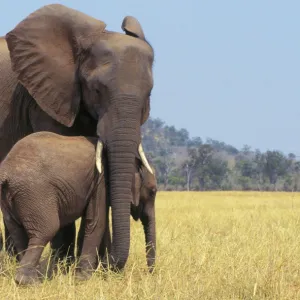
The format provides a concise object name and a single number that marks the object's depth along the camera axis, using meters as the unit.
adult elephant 12.41
